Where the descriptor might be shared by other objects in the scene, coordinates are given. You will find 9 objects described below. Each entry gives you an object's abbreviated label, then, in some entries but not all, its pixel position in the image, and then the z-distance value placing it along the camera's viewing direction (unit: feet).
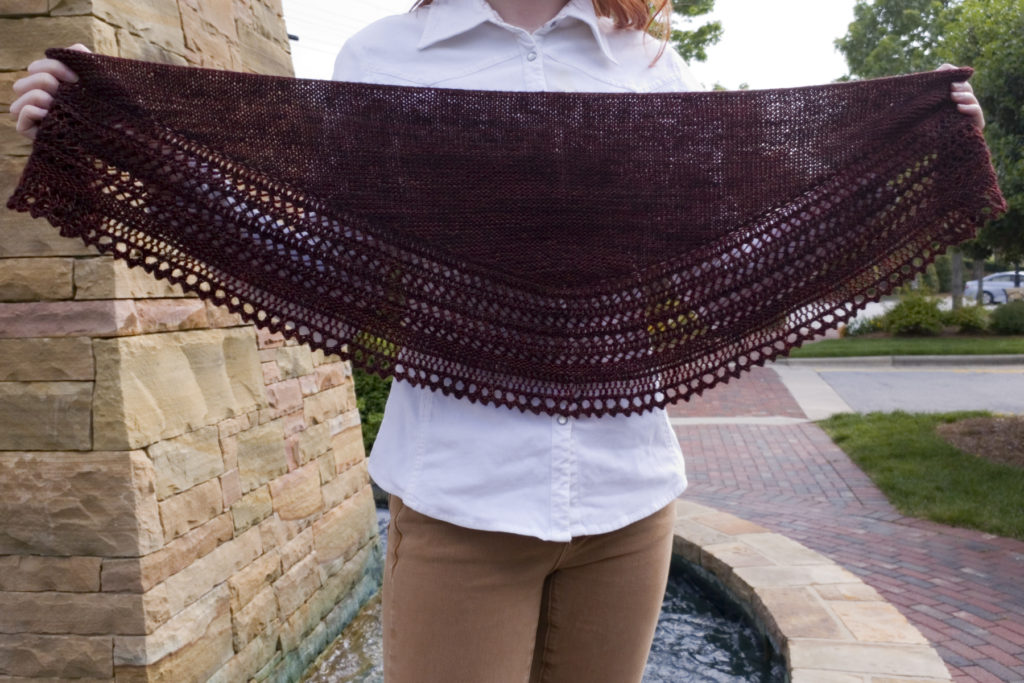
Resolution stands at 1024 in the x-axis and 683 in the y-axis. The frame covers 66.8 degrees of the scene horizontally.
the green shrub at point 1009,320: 45.44
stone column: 6.62
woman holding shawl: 3.48
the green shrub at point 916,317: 46.85
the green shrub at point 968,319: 46.52
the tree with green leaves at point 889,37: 61.05
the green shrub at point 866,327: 48.57
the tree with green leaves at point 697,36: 43.57
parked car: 78.07
